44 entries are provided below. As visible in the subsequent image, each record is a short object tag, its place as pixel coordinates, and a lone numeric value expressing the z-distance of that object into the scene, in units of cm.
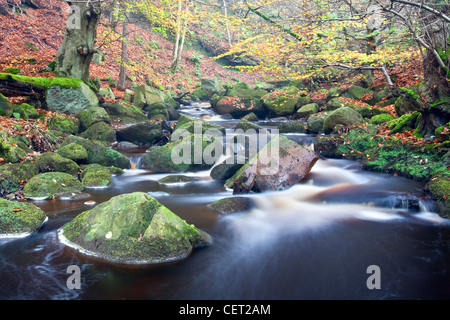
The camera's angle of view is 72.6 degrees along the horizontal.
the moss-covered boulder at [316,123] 1202
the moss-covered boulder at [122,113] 1297
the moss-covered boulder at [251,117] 1641
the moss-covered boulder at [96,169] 734
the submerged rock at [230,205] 560
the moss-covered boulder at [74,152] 771
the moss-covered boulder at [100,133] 1048
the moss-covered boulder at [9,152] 668
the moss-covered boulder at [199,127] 1028
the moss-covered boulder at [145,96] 1582
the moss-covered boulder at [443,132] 675
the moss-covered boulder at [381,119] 1040
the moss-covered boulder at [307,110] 1487
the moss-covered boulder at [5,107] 834
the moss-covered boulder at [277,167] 687
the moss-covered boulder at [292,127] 1254
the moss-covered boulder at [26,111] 903
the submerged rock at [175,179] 766
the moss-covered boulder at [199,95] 2248
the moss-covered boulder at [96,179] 694
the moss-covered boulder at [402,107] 952
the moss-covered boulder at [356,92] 1463
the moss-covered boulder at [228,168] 778
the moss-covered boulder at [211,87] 2267
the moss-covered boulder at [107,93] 1460
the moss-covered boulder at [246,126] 1193
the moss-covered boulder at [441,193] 523
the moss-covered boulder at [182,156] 860
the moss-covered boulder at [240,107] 1686
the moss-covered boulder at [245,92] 1789
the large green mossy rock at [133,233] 372
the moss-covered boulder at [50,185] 591
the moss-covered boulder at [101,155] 833
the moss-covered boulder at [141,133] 1091
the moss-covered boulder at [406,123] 830
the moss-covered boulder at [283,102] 1592
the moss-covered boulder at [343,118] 1063
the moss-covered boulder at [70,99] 1121
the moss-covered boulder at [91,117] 1114
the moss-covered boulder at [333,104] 1379
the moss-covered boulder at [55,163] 692
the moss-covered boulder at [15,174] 591
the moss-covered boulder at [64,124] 1008
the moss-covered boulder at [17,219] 435
